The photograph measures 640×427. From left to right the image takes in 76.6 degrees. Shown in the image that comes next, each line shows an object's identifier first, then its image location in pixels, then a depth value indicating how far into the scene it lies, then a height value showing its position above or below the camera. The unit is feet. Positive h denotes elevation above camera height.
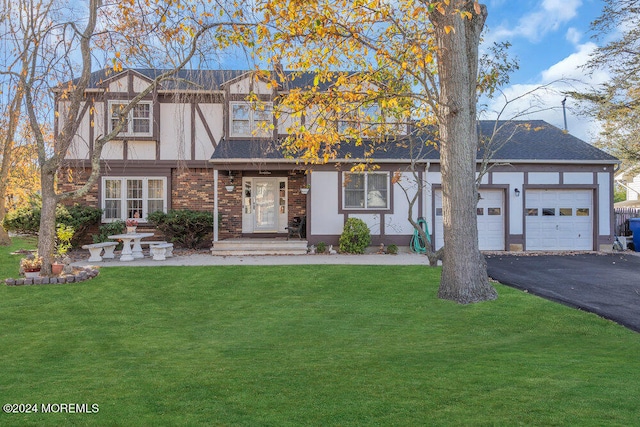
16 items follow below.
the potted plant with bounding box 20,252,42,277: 28.94 -3.50
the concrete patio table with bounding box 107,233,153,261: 39.68 -3.00
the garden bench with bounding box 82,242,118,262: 38.71 -3.15
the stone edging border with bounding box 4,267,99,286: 27.91 -4.34
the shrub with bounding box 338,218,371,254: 43.55 -1.98
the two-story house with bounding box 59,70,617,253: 45.52 +4.32
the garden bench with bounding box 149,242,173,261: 39.65 -3.21
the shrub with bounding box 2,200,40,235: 43.55 -0.20
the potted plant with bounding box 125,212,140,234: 41.14 -0.78
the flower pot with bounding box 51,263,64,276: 29.45 -3.70
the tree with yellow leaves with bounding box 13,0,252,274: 23.29 +10.58
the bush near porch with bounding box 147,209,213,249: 46.06 -0.76
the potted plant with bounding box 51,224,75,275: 29.50 -2.76
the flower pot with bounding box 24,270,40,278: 28.90 -3.95
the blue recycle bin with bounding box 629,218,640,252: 48.96 -1.44
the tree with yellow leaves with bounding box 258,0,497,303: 22.36 +6.94
